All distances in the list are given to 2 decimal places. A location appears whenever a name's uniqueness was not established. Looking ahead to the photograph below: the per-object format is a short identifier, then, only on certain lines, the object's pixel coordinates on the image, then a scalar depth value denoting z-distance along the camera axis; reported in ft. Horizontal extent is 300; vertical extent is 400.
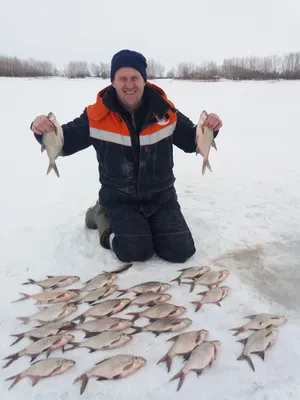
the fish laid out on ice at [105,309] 8.55
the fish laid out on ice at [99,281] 9.68
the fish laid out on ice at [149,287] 9.34
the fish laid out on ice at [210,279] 9.67
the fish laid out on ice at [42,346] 7.43
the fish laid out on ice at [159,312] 8.43
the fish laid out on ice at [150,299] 8.91
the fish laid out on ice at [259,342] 7.28
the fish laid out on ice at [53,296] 9.27
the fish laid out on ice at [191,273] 9.91
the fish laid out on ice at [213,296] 8.92
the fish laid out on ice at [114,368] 6.84
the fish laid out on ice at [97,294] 9.19
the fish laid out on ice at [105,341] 7.58
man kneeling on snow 10.82
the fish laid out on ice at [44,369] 6.93
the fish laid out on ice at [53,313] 8.53
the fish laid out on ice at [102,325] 8.02
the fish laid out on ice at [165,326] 8.00
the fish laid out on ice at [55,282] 9.84
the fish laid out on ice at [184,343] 7.23
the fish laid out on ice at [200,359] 6.89
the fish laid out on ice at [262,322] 7.94
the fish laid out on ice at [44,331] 7.91
